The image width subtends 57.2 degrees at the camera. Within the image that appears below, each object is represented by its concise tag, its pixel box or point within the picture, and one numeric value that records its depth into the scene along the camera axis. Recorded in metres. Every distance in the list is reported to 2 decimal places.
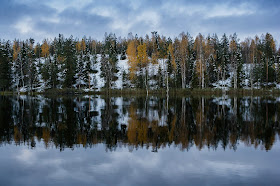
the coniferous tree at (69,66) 68.41
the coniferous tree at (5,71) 68.12
